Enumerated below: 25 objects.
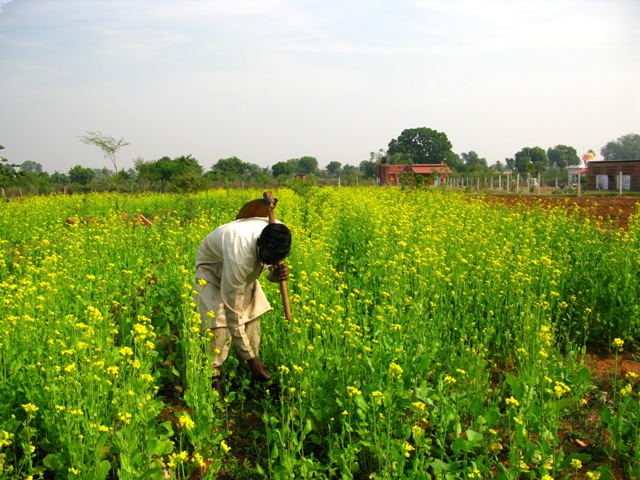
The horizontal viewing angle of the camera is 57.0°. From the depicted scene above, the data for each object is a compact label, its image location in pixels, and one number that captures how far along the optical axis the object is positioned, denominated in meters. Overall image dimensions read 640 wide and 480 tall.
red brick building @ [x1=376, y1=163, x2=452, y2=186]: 55.97
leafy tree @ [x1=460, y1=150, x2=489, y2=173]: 71.54
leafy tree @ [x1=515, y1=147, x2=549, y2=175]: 105.50
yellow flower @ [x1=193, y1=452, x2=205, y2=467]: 2.81
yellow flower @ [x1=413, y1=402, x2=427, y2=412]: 2.97
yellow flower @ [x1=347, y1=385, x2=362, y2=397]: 2.98
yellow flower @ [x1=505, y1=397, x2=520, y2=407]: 2.96
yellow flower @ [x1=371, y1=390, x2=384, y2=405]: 2.91
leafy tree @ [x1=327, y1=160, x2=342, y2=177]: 130.11
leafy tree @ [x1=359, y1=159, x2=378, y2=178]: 71.05
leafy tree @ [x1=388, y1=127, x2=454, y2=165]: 101.12
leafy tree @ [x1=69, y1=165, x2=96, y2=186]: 70.88
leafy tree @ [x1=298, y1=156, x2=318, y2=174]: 128.00
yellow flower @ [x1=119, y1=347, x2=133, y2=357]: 2.92
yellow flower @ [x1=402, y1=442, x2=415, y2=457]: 2.80
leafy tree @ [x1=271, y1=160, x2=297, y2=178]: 71.03
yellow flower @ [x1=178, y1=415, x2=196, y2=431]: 2.75
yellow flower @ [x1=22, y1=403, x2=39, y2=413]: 2.79
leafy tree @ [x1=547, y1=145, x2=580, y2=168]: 139.75
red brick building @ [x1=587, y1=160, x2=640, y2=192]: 37.66
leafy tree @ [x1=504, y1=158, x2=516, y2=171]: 117.88
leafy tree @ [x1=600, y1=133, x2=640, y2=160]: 172.50
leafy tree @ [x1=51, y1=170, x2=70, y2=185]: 62.03
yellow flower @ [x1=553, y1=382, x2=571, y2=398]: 3.01
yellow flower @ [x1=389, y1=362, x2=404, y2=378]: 3.05
